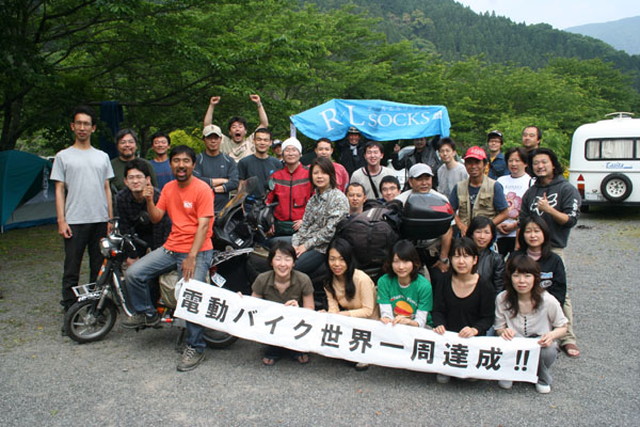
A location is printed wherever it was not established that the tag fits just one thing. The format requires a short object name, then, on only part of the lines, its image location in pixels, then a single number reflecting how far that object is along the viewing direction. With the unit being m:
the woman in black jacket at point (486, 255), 4.12
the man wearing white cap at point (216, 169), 5.54
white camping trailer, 12.03
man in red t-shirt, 4.11
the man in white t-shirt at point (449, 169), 5.55
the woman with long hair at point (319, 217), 4.30
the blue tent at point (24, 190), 10.12
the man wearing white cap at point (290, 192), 4.81
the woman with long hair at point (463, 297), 3.79
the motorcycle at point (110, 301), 4.33
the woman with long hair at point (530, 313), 3.64
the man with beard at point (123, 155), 5.30
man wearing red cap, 4.71
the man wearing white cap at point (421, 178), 4.36
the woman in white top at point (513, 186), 5.00
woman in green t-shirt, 3.88
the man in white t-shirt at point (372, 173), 5.52
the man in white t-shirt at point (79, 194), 4.73
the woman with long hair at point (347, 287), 3.99
